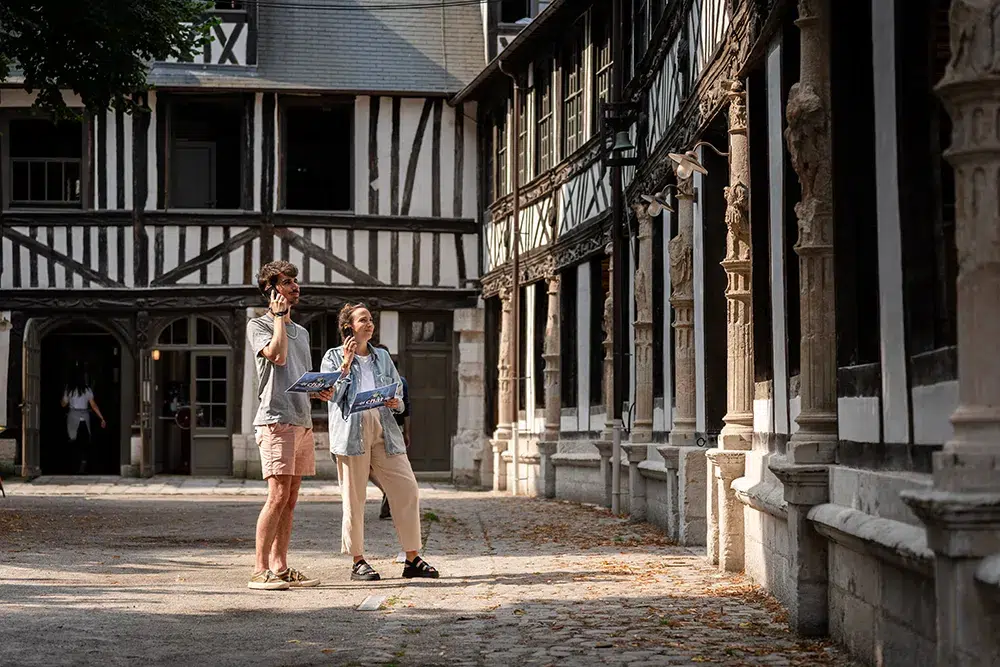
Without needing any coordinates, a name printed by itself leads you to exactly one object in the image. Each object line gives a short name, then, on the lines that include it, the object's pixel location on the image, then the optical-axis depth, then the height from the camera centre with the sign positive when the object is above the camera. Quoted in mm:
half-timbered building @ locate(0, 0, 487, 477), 25500 +3089
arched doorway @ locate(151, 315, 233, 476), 25938 +510
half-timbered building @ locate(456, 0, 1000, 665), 4680 +520
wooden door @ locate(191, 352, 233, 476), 25969 -55
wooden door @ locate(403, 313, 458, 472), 26391 +571
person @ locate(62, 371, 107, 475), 26438 +256
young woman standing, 9844 -132
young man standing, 9156 +21
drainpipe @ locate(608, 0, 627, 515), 17625 +1652
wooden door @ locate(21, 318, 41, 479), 25219 +374
